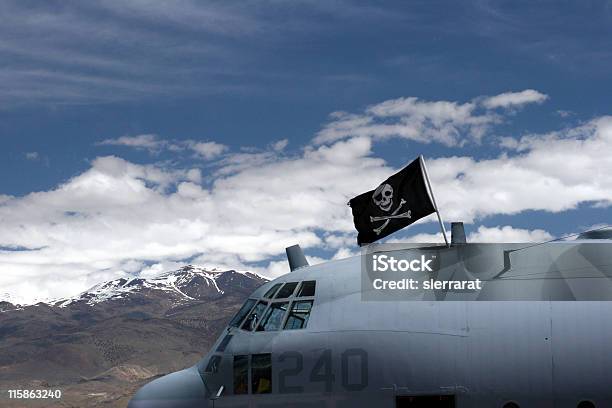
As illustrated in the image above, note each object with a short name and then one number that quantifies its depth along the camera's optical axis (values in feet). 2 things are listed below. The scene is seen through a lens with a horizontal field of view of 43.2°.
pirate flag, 73.36
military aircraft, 65.21
